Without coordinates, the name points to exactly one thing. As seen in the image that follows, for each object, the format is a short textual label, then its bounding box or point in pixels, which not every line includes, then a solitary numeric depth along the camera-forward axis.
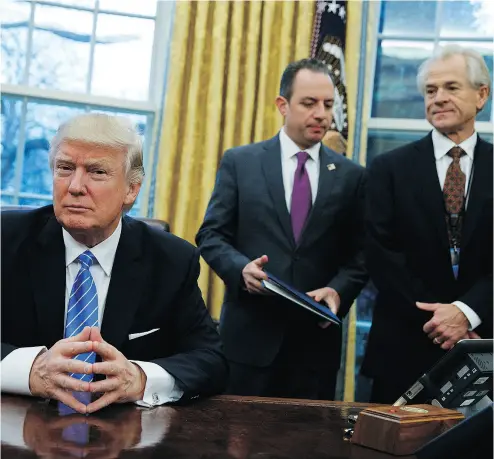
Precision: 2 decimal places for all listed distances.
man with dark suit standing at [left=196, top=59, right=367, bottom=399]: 2.97
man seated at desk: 1.94
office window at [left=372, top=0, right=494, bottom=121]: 4.79
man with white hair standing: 2.80
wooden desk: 1.33
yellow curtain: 4.40
